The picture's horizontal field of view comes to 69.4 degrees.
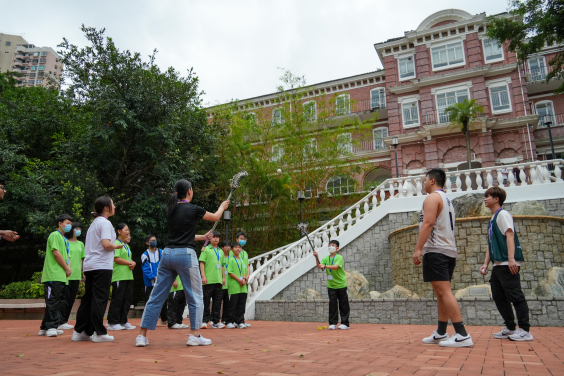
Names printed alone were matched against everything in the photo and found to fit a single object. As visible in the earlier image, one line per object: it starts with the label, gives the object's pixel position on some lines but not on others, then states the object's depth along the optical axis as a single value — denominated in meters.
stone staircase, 13.30
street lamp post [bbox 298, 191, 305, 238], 16.58
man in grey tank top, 4.68
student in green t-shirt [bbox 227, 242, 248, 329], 8.55
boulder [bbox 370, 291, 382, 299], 11.21
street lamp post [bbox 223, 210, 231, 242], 14.02
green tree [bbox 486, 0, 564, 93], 15.41
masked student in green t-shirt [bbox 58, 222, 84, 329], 7.17
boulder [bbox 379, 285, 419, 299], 10.52
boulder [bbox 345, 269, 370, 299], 11.73
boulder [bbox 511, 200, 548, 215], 12.12
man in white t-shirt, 4.98
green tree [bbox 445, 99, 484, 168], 20.73
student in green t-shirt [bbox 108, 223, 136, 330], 7.41
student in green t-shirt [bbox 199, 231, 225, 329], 8.22
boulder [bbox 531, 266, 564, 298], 8.42
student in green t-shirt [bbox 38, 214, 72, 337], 6.21
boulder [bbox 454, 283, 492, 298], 8.47
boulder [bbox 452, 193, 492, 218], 12.19
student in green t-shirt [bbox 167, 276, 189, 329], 7.95
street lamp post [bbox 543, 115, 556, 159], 27.17
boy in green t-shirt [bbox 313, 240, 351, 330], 7.71
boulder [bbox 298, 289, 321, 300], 12.15
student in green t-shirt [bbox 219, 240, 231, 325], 8.67
